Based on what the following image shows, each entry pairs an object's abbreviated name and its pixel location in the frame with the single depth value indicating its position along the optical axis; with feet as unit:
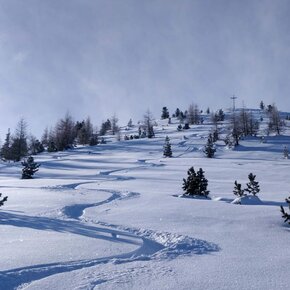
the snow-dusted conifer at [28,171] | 80.12
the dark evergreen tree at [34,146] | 213.66
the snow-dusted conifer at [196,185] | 43.14
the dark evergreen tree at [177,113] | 401.70
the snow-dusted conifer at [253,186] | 42.73
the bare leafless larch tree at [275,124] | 243.40
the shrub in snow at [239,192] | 38.73
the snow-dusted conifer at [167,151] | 147.07
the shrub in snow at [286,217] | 23.21
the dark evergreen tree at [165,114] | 401.70
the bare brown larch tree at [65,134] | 220.62
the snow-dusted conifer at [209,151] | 144.23
